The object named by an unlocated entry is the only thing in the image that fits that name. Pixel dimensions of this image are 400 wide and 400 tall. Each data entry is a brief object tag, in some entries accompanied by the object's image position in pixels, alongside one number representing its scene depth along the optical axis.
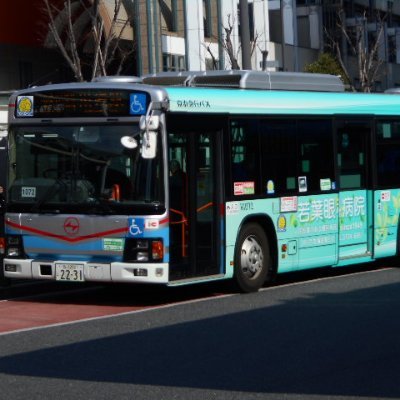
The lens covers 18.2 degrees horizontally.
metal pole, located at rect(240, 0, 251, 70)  24.14
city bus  15.02
